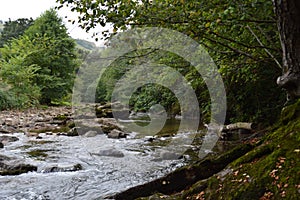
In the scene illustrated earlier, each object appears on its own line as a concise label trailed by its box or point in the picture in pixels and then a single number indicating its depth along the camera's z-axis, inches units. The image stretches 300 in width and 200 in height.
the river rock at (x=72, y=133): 433.1
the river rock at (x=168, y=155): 275.9
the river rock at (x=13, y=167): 227.2
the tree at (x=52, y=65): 1032.2
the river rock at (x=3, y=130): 449.4
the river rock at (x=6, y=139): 365.3
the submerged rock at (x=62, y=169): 238.5
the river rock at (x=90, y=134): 431.0
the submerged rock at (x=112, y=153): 296.2
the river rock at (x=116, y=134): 415.5
